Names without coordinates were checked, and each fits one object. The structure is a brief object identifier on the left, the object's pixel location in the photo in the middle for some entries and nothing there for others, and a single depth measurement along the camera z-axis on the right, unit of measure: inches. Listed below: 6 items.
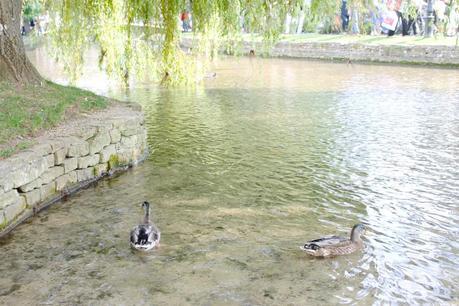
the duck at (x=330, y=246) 227.3
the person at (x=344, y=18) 1056.7
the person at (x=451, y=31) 956.9
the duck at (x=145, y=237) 233.9
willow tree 375.6
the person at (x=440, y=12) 845.3
